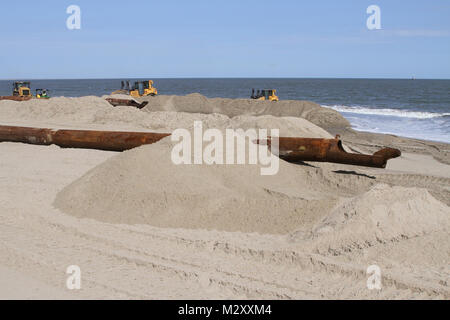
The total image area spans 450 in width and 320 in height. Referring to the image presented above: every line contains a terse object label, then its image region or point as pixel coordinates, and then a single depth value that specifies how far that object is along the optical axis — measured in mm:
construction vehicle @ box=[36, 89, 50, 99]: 27959
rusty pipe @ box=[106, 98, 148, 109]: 23945
